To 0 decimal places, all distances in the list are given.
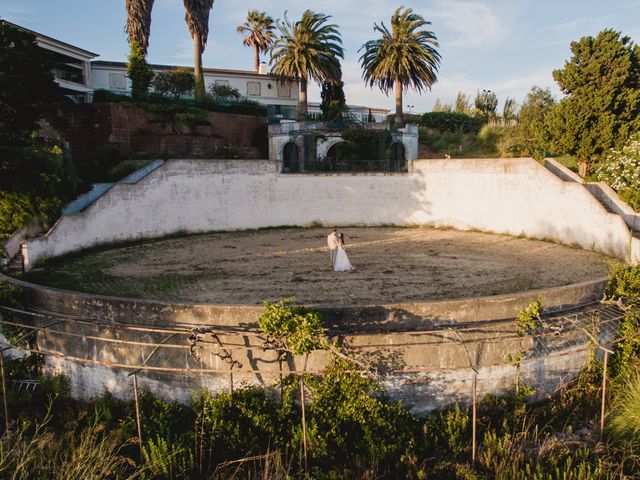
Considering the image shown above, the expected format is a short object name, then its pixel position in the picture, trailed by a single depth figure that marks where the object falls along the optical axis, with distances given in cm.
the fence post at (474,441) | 680
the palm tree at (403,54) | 2892
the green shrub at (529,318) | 802
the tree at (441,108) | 3897
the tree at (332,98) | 3070
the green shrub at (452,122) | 3259
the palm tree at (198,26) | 2866
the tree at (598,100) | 1789
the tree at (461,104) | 3972
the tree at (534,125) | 1997
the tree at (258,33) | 4156
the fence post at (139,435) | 694
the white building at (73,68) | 2973
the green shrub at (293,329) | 722
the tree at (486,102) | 3772
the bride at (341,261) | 1316
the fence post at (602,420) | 718
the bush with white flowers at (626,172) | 1548
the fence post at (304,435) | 688
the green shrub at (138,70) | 2692
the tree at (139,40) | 2699
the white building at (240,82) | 3497
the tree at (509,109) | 3381
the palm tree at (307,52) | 2858
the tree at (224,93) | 3353
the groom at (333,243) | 1321
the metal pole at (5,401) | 776
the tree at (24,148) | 1400
